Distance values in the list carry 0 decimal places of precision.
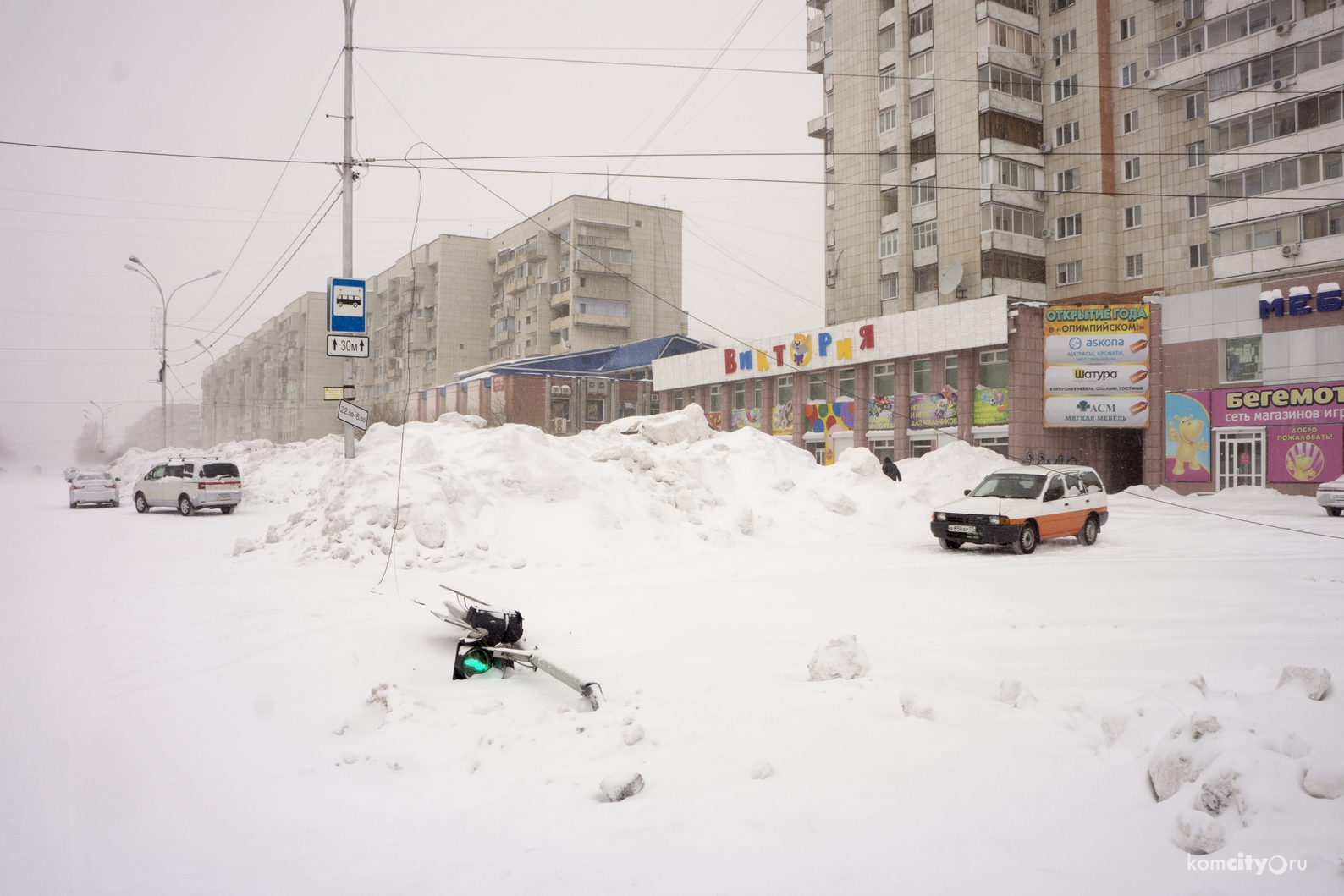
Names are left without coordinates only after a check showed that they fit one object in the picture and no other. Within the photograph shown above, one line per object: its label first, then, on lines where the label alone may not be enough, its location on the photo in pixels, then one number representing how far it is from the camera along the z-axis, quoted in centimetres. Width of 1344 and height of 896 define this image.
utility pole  1521
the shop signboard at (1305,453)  2700
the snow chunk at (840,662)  570
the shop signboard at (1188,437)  2997
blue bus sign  1323
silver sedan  2666
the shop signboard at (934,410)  3430
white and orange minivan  1398
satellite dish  3844
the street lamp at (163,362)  3462
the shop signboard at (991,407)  3238
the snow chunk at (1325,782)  316
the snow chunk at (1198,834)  309
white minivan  2364
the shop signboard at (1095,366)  3147
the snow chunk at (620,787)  385
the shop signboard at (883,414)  3662
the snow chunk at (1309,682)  432
